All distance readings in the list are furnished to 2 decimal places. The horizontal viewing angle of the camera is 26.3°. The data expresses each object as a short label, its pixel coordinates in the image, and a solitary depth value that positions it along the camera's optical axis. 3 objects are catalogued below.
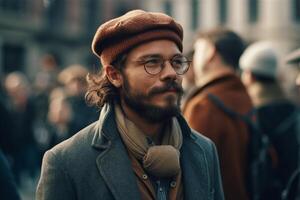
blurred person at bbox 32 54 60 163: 10.45
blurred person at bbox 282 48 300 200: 3.80
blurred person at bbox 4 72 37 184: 10.19
